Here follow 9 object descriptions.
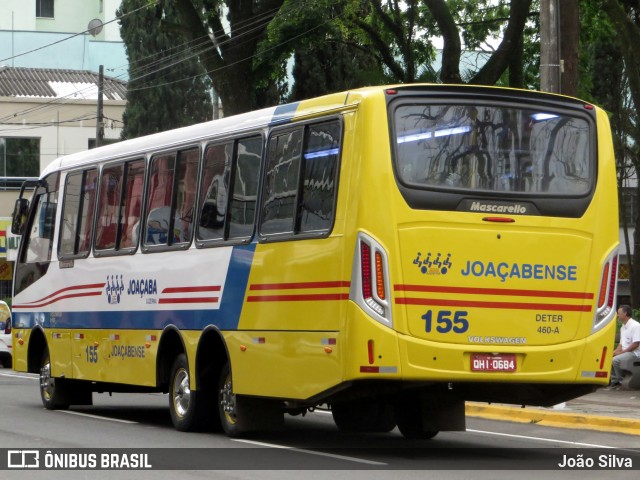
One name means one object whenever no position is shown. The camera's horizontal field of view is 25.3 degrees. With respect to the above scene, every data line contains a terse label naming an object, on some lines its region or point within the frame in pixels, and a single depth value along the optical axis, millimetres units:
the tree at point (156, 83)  50562
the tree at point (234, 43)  31031
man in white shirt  22266
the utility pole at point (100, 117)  43347
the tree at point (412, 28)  31984
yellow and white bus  12234
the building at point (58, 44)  67500
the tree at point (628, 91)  24766
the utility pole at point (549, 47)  19500
